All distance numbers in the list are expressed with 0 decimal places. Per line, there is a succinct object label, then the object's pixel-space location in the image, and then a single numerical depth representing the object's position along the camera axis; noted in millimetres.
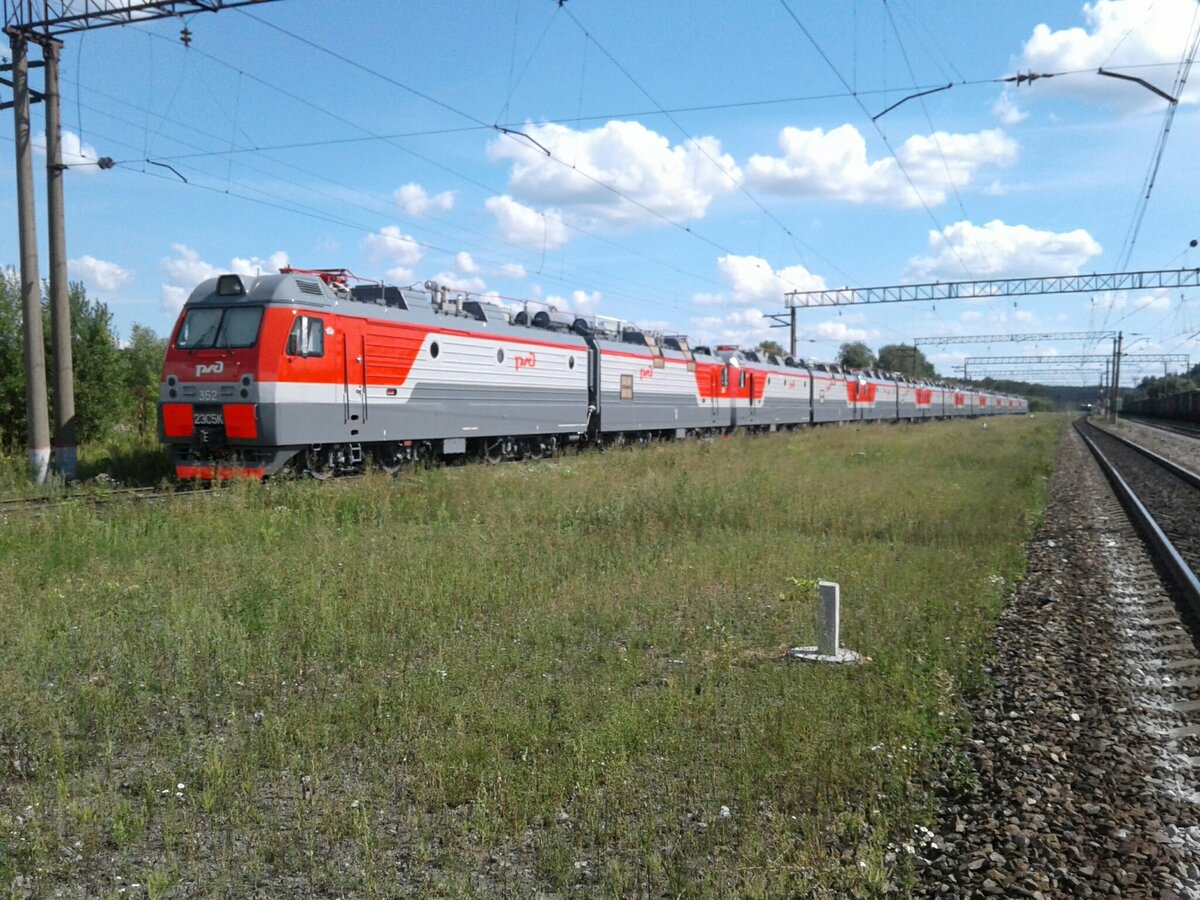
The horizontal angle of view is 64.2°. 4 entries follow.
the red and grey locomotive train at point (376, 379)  14562
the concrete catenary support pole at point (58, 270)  15875
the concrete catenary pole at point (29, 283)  15445
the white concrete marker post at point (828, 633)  6629
